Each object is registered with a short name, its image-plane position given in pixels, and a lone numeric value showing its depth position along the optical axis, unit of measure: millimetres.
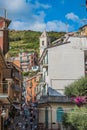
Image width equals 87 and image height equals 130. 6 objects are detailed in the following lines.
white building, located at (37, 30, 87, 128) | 55969
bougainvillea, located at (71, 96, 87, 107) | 42000
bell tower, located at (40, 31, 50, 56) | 105688
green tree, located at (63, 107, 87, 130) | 37134
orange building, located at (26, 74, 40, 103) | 100162
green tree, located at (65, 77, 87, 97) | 49000
